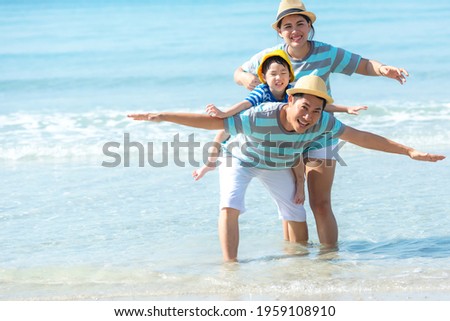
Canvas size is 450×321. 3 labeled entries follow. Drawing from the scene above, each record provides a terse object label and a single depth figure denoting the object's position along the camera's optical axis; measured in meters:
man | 9.53
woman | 10.50
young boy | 9.90
